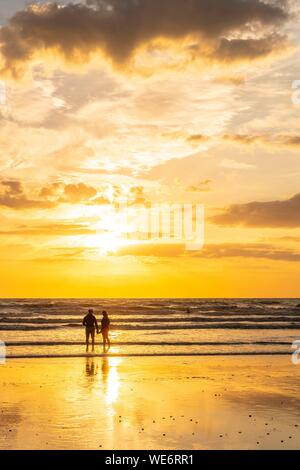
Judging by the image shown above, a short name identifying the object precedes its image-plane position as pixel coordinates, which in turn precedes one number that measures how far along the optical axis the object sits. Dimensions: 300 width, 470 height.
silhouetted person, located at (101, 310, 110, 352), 30.27
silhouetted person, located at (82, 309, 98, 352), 30.10
